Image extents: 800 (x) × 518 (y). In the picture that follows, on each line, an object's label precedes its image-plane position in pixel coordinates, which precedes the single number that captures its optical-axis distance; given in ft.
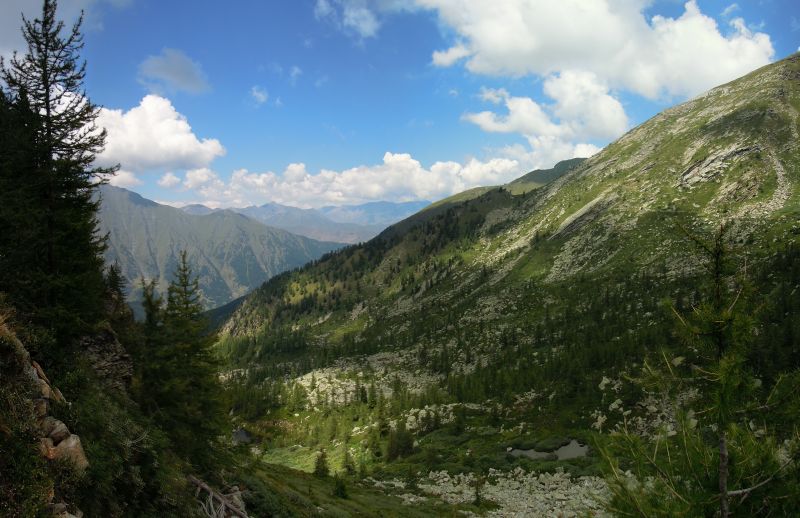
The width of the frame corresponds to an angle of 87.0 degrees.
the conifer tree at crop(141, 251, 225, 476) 81.20
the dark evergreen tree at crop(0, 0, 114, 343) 64.28
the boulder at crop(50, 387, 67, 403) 46.05
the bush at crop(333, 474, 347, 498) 141.49
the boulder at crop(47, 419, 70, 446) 40.75
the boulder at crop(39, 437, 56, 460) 38.01
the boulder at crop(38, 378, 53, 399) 43.39
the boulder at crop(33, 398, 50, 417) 40.72
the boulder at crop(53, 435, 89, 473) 39.88
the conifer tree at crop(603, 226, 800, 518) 32.32
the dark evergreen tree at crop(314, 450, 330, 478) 190.29
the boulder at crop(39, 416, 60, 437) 40.09
